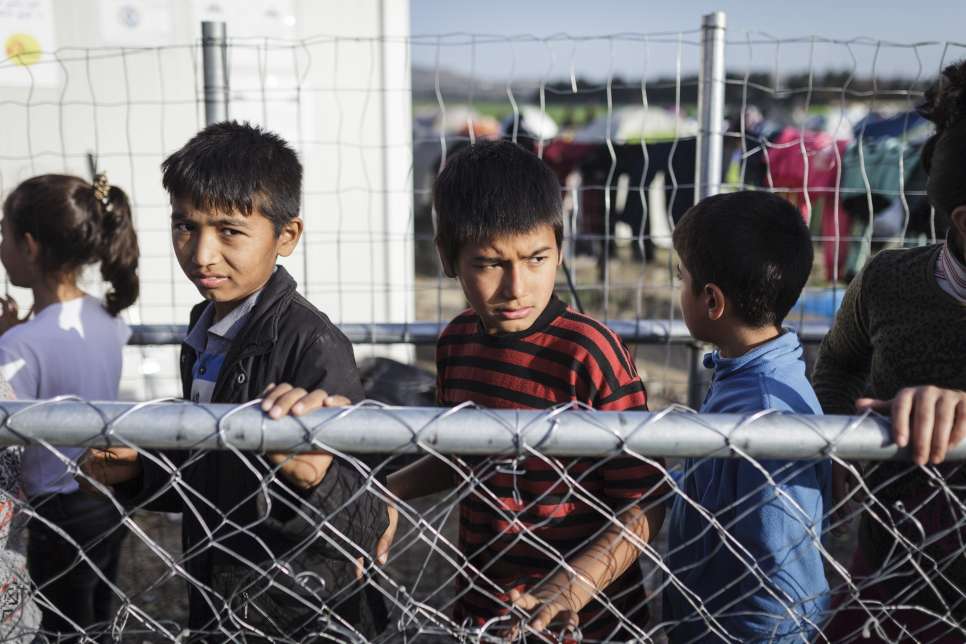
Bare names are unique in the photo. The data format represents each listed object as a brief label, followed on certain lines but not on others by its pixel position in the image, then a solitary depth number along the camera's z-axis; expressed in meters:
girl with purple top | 2.29
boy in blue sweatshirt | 1.43
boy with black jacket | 1.50
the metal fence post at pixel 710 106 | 2.90
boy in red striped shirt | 1.59
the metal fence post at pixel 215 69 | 3.06
